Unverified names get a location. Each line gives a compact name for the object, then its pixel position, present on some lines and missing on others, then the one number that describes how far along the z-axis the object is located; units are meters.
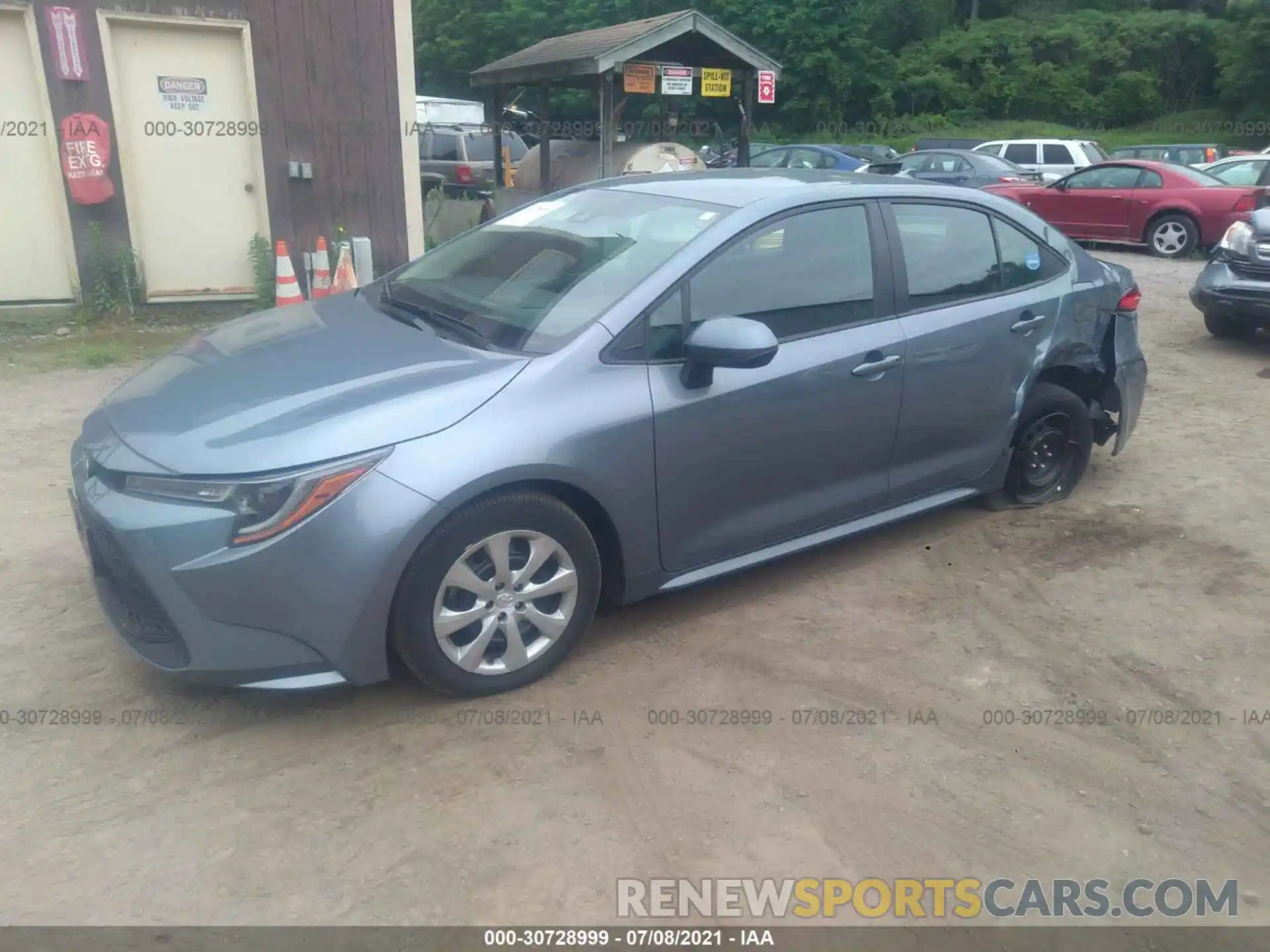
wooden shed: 8.34
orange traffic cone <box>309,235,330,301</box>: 8.88
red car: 13.53
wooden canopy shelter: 12.69
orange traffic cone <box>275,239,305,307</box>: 8.05
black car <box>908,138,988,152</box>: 24.95
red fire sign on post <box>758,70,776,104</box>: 13.96
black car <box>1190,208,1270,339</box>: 8.15
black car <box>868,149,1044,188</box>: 16.44
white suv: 19.64
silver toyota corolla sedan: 3.09
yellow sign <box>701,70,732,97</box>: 13.65
